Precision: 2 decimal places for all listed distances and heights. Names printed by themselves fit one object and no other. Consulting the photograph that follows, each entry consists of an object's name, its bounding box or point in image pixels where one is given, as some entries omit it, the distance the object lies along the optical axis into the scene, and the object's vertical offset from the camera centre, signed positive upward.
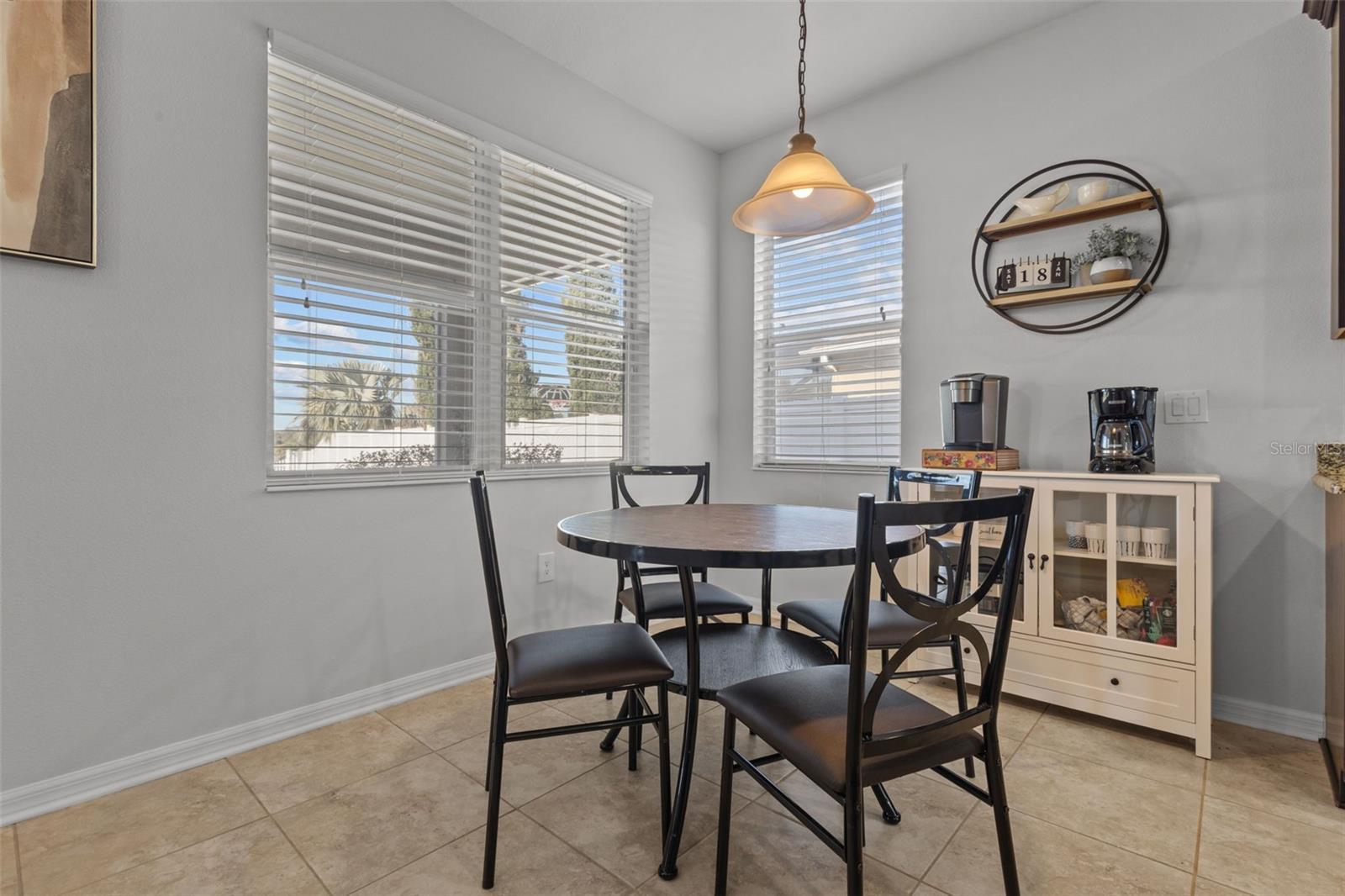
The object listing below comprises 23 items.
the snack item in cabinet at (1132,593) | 2.16 -0.52
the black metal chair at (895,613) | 1.82 -0.55
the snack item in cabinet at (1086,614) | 2.22 -0.62
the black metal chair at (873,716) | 1.08 -0.54
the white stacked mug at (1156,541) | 2.10 -0.33
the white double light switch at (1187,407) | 2.30 +0.14
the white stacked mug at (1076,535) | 2.26 -0.33
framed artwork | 1.63 +0.84
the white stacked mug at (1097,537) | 2.21 -0.33
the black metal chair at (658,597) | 1.96 -0.55
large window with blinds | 2.18 +0.61
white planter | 2.39 +0.68
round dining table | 1.34 -0.24
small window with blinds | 3.18 +0.53
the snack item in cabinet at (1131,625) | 2.15 -0.63
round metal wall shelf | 2.38 +0.91
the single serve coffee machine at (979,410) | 2.55 +0.14
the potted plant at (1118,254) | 2.40 +0.74
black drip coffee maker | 2.23 +0.05
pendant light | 1.89 +0.80
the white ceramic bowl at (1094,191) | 2.45 +1.00
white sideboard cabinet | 2.03 -0.55
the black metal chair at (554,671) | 1.43 -0.55
